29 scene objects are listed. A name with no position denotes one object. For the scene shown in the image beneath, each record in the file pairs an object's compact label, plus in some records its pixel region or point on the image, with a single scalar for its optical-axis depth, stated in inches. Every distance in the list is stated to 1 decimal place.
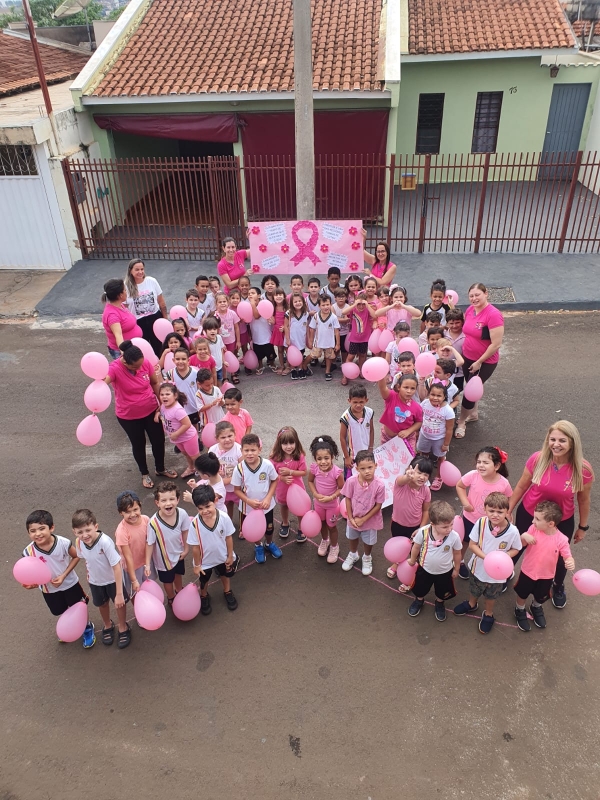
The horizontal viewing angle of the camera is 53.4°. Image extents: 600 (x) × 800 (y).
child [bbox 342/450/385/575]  169.3
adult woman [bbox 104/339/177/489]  208.8
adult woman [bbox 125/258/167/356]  265.9
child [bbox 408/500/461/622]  153.3
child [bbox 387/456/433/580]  164.7
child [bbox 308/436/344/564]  176.2
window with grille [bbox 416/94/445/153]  598.9
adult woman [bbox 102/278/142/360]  239.0
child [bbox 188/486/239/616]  158.9
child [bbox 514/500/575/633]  150.3
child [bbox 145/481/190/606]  157.2
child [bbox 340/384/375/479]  195.3
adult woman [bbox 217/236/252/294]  307.4
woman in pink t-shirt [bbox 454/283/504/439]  231.1
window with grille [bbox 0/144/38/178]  438.0
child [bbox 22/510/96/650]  150.3
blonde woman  153.8
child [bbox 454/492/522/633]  150.3
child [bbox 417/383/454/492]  206.8
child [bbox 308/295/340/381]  279.7
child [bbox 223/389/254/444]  201.6
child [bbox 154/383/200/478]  211.5
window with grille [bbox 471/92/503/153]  597.3
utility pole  328.9
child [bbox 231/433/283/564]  180.1
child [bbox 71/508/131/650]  151.2
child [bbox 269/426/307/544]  183.2
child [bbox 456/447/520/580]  165.0
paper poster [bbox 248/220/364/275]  352.2
